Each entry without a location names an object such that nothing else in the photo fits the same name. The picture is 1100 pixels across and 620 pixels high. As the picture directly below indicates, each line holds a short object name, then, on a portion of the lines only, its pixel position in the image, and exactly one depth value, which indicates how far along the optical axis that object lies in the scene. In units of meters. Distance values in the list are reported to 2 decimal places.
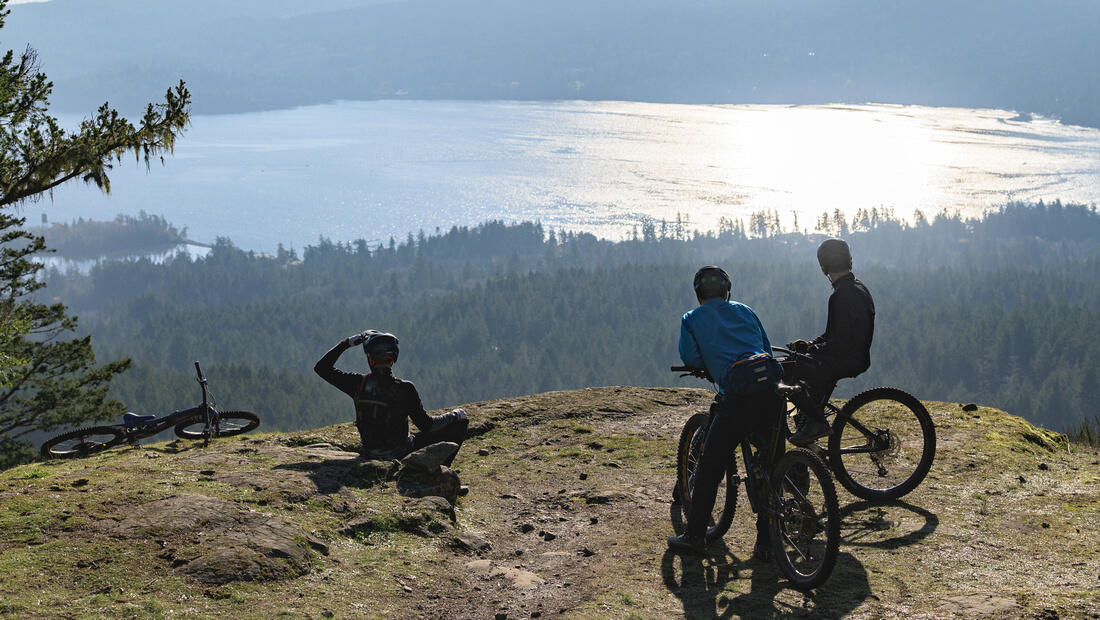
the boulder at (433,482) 9.12
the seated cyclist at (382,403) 9.53
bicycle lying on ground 11.55
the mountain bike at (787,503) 6.21
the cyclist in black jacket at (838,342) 8.52
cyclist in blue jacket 7.03
